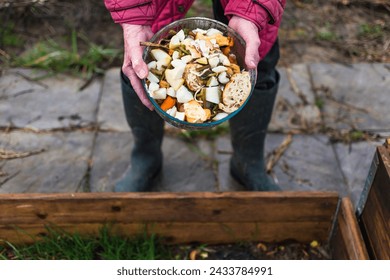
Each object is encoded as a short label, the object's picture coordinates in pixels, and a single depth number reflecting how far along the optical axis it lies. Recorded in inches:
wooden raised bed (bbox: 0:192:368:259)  61.4
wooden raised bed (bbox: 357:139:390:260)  53.3
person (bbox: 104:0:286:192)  54.2
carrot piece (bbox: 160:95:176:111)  51.5
